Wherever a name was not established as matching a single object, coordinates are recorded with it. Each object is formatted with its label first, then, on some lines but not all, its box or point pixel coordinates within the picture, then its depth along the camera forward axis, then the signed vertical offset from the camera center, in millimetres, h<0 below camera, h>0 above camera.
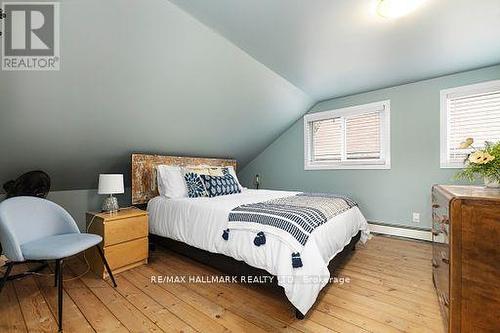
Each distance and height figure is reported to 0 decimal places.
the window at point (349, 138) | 3471 +434
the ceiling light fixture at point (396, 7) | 1694 +1166
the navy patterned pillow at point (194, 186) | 2904 -261
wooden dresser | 1070 -464
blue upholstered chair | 1563 -535
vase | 1486 -118
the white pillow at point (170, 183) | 2934 -224
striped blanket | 1677 -423
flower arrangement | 1437 +2
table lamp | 2385 -222
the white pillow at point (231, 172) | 3589 -111
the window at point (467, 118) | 2766 +574
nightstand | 2172 -716
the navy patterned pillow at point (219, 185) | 3006 -265
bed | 1592 -637
